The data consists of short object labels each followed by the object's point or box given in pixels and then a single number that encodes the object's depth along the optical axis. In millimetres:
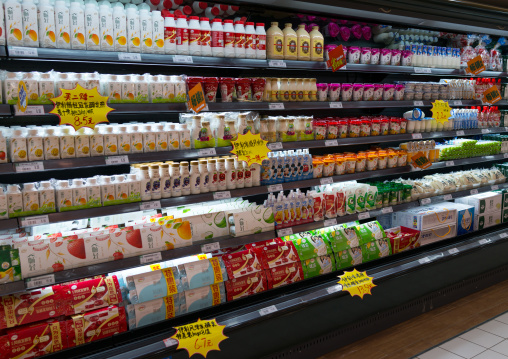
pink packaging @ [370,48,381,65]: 3615
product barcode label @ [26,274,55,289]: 2312
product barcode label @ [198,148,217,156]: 2793
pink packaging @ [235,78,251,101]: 2984
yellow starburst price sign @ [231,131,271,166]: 2867
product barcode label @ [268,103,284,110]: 3038
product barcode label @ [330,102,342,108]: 3344
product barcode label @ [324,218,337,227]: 3318
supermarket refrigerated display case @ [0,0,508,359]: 2500
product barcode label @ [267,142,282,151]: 3063
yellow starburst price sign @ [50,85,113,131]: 2328
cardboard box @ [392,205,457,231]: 3867
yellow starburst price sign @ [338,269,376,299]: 3188
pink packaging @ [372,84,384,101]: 3721
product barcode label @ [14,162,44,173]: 2281
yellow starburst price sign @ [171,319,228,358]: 2549
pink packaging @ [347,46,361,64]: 3494
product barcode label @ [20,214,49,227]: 2318
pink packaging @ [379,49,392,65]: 3680
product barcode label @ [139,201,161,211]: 2625
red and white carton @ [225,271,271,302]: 2902
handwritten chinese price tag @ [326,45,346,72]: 3242
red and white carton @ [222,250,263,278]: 2919
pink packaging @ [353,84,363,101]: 3600
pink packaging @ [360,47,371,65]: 3568
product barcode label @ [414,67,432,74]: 3807
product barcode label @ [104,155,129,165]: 2498
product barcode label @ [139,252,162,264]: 2611
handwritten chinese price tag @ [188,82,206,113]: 2681
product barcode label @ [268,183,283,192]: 3096
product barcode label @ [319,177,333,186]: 3371
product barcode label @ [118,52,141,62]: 2477
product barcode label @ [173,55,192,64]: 2650
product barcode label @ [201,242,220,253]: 2797
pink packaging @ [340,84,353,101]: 3539
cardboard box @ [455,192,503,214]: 4316
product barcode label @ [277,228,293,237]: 3102
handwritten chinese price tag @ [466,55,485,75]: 4199
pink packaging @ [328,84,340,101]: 3490
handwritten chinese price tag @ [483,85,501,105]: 4473
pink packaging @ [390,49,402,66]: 3742
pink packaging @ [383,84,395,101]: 3783
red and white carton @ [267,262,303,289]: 3061
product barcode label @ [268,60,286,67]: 3029
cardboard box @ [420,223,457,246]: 3883
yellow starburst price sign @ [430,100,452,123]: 3982
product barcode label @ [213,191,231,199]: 2875
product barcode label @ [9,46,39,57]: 2199
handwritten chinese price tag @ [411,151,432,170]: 3885
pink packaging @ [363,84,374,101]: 3656
